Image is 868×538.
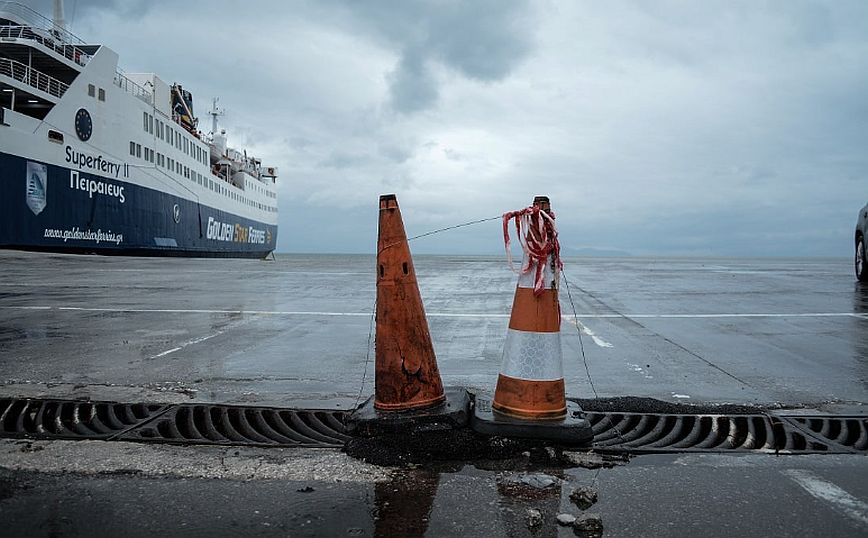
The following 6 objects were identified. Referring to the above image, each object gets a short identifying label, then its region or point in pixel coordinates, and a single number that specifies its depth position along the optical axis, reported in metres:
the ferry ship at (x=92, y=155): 26.69
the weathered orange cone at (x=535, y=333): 3.58
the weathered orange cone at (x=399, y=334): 3.64
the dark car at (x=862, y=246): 14.04
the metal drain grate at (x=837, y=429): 3.50
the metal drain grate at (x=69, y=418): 3.58
